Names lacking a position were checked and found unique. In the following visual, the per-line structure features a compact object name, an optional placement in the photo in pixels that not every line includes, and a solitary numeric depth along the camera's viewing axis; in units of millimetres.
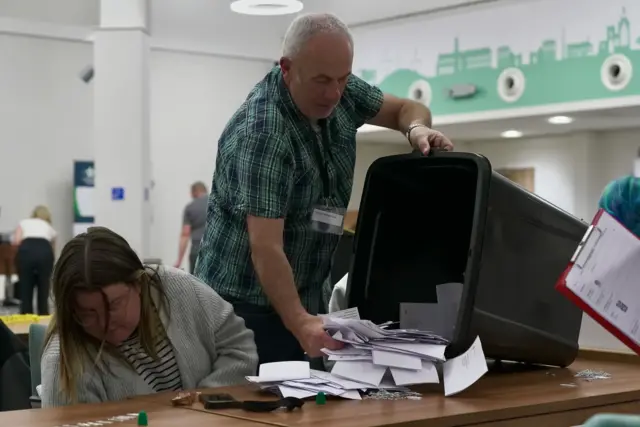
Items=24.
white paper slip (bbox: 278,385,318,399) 2797
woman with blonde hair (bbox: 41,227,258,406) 2971
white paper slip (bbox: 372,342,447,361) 2959
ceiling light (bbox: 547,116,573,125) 11150
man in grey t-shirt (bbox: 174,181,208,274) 14223
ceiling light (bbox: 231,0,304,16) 10261
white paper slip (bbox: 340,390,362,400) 2825
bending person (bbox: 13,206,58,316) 13392
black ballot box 3095
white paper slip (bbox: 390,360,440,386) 2938
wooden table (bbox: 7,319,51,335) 4849
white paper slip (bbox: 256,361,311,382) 2913
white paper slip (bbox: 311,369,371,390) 2873
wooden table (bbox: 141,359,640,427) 2612
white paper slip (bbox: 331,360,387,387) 2926
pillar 12455
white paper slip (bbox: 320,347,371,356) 2973
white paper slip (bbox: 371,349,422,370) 2948
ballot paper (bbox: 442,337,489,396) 2856
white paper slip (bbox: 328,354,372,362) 2956
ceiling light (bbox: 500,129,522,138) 13334
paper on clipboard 2779
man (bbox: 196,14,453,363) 3132
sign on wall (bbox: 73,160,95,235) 15759
